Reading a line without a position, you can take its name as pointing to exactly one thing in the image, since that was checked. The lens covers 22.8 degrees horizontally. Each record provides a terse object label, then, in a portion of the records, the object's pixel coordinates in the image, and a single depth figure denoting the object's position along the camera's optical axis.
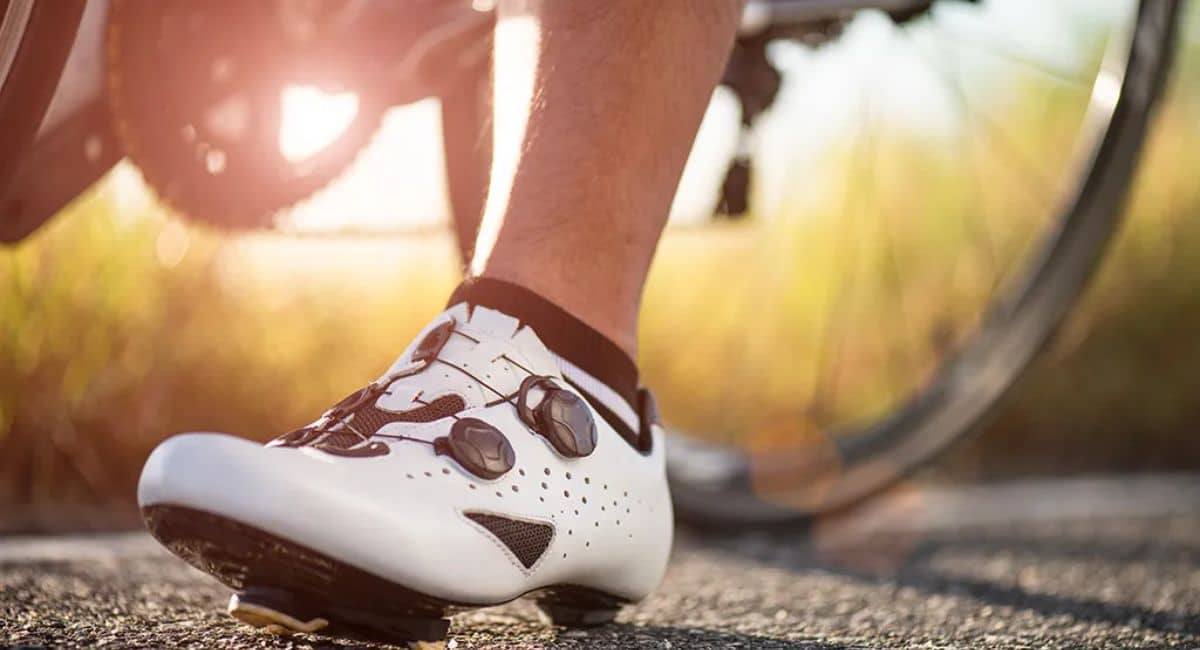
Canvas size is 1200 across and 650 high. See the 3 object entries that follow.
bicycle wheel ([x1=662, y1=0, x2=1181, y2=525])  1.98
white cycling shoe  1.26
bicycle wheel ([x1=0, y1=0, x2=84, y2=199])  1.40
